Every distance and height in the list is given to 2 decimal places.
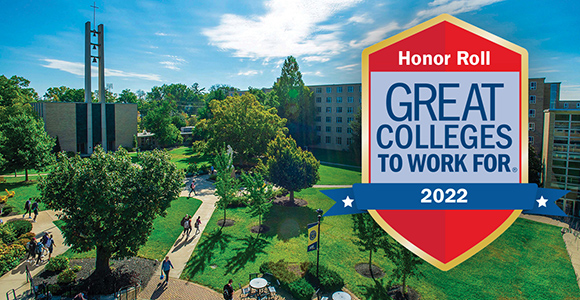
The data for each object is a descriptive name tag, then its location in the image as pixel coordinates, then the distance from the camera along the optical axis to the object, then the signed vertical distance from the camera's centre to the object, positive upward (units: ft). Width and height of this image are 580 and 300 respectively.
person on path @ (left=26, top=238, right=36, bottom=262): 55.31 -18.53
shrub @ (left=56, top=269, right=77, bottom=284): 47.39 -19.84
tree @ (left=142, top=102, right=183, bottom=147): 192.95 +10.09
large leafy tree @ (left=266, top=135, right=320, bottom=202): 89.10 -7.47
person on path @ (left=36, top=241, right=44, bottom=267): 54.70 -18.45
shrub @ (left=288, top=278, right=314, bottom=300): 46.19 -21.37
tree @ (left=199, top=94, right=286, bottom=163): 135.64 +5.43
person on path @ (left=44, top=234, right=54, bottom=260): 57.09 -18.31
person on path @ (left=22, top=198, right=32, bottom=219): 75.66 -15.72
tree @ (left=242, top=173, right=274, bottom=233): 72.49 -12.42
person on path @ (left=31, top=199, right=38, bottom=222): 74.43 -15.35
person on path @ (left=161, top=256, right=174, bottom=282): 50.79 -19.72
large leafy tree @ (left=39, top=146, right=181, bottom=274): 43.60 -7.98
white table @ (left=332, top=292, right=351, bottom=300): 43.19 -20.72
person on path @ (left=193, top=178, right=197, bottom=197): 99.17 -14.34
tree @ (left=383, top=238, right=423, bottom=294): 44.21 -16.46
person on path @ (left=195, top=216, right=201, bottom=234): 70.70 -18.18
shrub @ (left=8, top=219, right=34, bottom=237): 64.05 -17.12
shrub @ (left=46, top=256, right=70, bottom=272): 51.31 -19.51
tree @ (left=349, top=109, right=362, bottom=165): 162.47 +1.51
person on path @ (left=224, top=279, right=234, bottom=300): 44.65 -20.68
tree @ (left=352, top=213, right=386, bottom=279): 49.32 -13.97
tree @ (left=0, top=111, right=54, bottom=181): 99.96 -1.56
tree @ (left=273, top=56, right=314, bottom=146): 206.49 +24.12
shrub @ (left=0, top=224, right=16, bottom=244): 53.41 -16.18
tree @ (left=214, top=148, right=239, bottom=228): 74.97 -10.70
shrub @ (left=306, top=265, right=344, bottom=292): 48.84 -21.07
